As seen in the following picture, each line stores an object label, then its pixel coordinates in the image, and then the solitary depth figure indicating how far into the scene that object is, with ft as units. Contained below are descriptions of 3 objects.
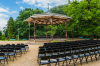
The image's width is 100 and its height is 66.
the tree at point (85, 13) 53.83
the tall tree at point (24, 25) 102.08
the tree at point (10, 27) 124.68
